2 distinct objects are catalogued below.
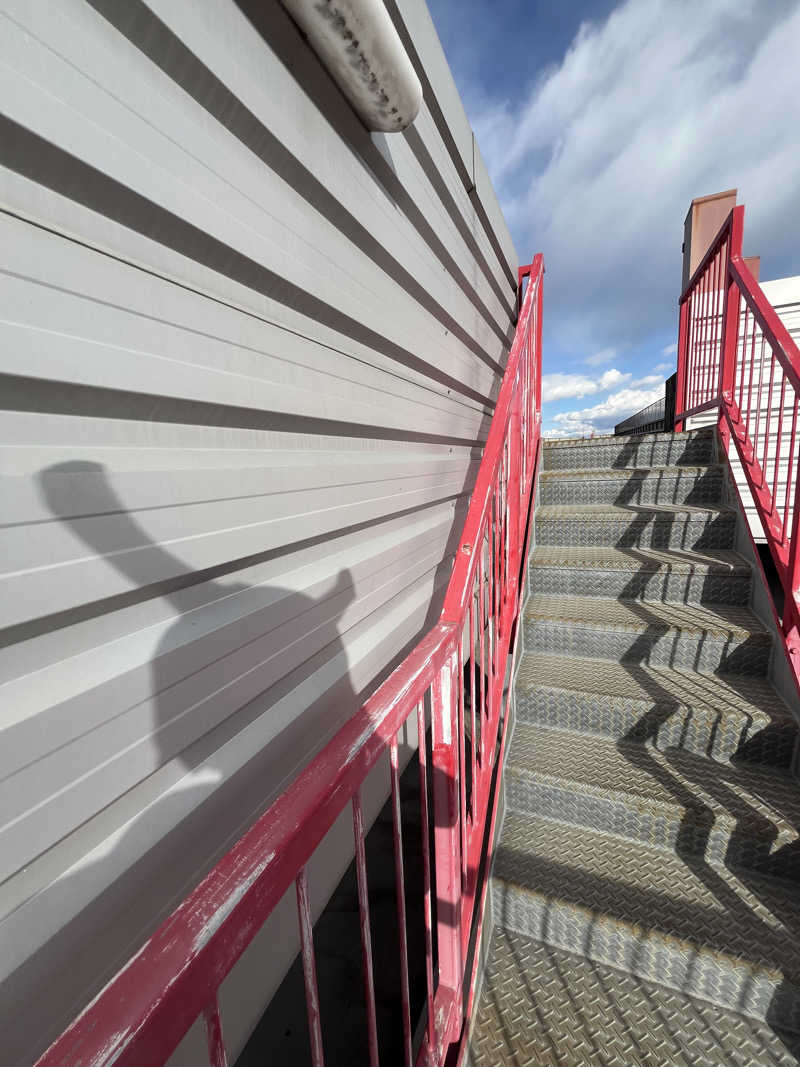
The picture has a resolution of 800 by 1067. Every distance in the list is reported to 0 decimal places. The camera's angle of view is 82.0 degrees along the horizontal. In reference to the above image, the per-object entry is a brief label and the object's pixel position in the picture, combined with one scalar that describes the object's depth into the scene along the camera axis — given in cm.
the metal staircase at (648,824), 149
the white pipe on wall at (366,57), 107
